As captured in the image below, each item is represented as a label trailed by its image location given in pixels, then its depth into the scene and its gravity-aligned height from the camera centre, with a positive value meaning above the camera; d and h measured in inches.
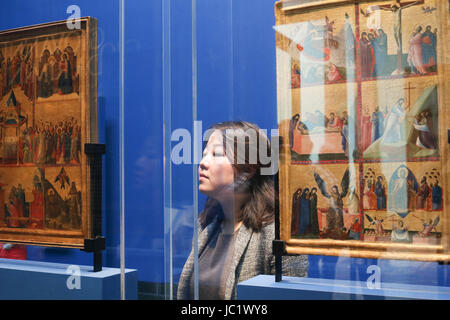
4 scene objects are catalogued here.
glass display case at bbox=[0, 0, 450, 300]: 75.9 +4.1
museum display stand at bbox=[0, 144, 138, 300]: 94.0 -18.8
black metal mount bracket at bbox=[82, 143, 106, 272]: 100.0 -3.9
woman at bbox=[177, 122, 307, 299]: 86.1 -7.5
